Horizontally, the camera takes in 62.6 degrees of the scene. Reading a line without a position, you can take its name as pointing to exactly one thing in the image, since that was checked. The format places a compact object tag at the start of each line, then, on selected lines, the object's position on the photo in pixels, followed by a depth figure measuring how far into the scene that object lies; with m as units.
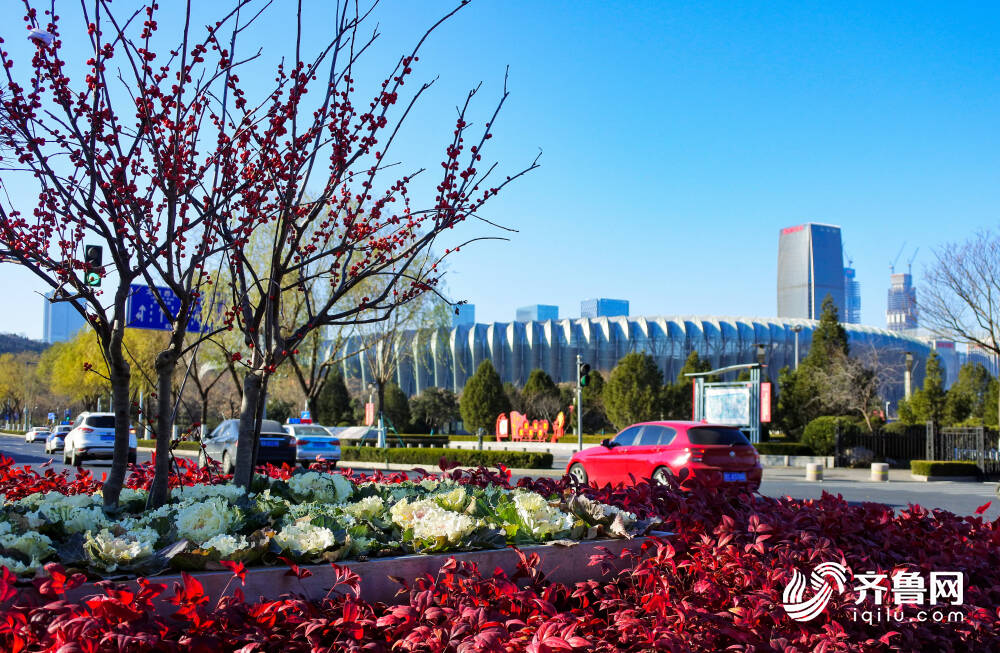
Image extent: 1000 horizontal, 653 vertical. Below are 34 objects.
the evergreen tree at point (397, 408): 54.75
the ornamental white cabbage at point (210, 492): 4.76
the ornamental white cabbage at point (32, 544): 3.27
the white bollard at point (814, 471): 23.36
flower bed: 3.31
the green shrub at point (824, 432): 30.73
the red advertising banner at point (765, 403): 27.39
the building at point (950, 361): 138.50
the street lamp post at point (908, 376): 41.28
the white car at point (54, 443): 37.41
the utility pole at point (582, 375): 24.19
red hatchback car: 13.41
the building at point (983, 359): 117.76
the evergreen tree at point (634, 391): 50.91
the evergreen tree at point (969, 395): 40.29
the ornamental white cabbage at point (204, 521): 3.58
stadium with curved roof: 86.75
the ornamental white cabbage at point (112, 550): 3.22
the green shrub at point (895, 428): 31.67
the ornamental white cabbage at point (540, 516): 4.22
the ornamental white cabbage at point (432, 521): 3.85
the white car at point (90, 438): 25.08
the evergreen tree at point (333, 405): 54.47
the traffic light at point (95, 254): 8.41
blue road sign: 21.60
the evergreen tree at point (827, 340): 40.97
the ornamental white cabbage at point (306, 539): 3.50
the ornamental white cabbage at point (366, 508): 4.30
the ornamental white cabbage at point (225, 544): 3.32
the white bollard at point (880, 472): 24.12
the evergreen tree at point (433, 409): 59.62
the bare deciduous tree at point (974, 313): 28.31
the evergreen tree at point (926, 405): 37.62
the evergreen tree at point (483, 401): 52.28
